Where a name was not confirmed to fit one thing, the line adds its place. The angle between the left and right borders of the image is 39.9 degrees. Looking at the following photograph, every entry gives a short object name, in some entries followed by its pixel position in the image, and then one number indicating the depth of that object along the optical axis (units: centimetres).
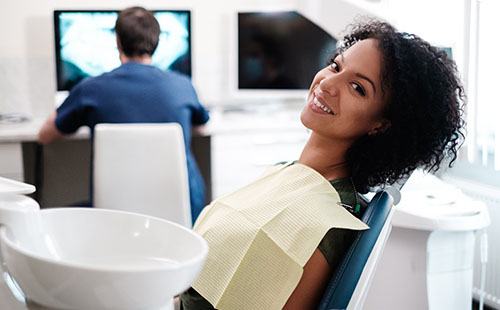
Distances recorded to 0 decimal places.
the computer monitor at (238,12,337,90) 353
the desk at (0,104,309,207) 324
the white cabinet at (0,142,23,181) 298
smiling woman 118
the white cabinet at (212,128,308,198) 326
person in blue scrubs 250
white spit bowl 65
